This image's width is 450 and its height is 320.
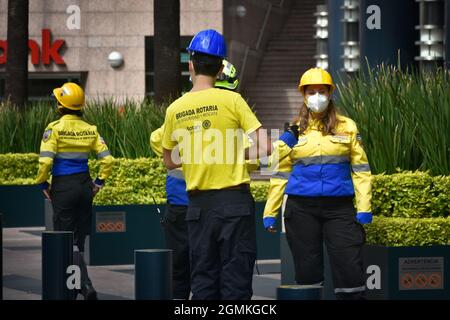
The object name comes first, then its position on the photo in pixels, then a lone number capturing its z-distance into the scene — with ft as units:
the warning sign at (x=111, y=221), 52.16
